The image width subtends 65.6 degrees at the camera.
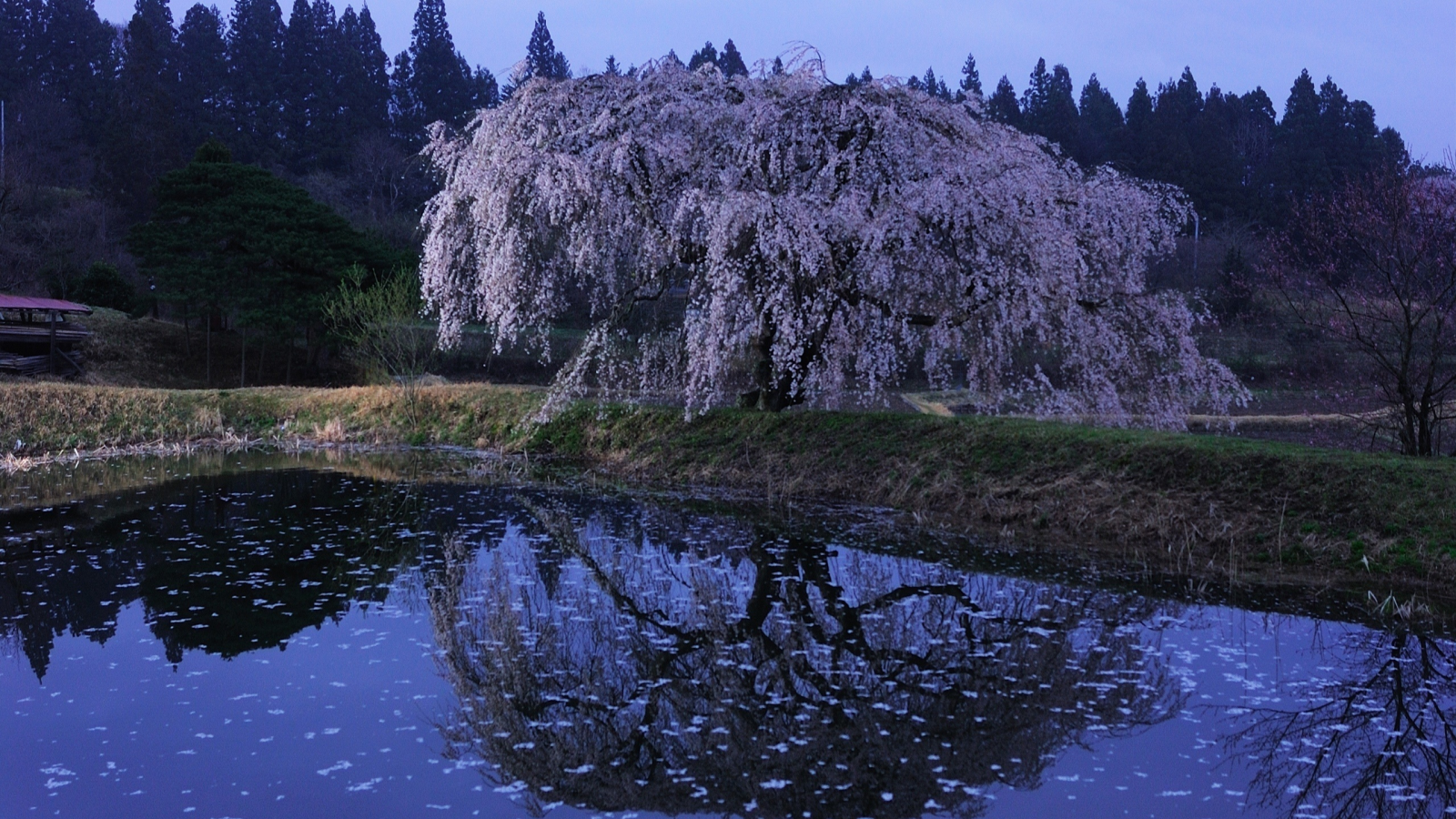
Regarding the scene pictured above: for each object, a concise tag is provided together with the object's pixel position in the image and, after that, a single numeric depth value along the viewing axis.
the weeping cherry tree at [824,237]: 19.67
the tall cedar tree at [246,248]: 43.94
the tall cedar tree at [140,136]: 69.12
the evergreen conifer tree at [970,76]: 102.62
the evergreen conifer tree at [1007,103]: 80.81
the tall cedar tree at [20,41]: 82.06
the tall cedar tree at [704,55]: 103.07
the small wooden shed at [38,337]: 40.00
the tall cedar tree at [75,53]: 82.50
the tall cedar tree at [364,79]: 80.62
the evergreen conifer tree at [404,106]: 83.89
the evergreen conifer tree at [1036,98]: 81.50
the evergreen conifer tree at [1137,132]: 70.50
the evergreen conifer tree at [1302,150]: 69.06
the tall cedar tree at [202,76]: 76.75
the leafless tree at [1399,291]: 17.05
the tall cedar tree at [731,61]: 84.31
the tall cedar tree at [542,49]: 97.12
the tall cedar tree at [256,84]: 77.75
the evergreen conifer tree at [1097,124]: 77.50
